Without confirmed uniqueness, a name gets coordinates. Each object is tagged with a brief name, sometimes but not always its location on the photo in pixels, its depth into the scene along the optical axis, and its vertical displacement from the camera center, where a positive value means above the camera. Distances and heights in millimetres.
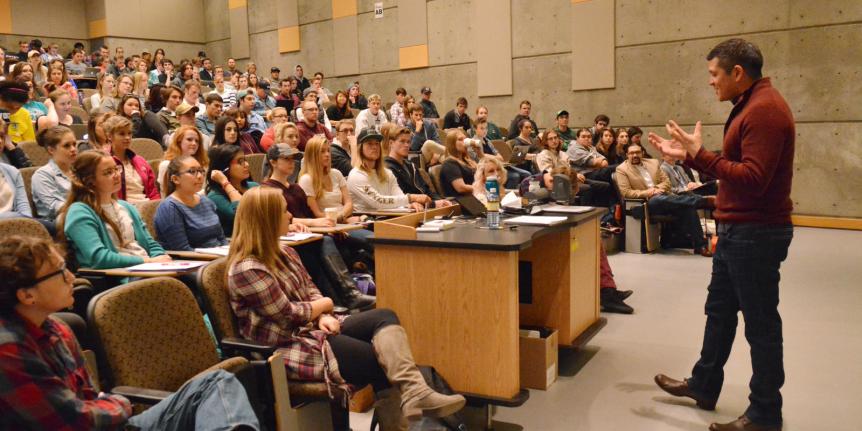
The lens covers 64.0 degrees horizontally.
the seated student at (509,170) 7664 -383
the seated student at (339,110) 9344 +386
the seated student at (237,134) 5512 +59
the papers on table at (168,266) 2828 -509
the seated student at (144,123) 6094 +183
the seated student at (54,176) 3764 -162
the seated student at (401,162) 5453 -197
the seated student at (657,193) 6402 -599
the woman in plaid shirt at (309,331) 2361 -685
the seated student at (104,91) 7464 +594
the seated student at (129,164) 4340 -129
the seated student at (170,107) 6719 +357
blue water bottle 3250 -325
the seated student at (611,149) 7609 -195
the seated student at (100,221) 2924 -335
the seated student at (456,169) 5547 -277
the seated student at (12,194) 3818 -257
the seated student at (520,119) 9547 +177
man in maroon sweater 2498 -247
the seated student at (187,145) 4570 -17
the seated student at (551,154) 7552 -240
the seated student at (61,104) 5840 +353
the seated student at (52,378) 1537 -535
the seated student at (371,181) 4859 -309
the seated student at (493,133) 9680 +20
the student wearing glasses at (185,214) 3471 -365
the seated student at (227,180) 4023 -228
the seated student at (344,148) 5707 -83
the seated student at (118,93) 7160 +549
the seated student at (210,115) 6875 +272
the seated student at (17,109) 5070 +286
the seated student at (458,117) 9711 +258
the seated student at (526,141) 8602 -95
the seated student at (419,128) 8789 +105
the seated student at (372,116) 8977 +284
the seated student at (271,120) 6418 +197
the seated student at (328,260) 3709 -660
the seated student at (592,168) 7070 -388
